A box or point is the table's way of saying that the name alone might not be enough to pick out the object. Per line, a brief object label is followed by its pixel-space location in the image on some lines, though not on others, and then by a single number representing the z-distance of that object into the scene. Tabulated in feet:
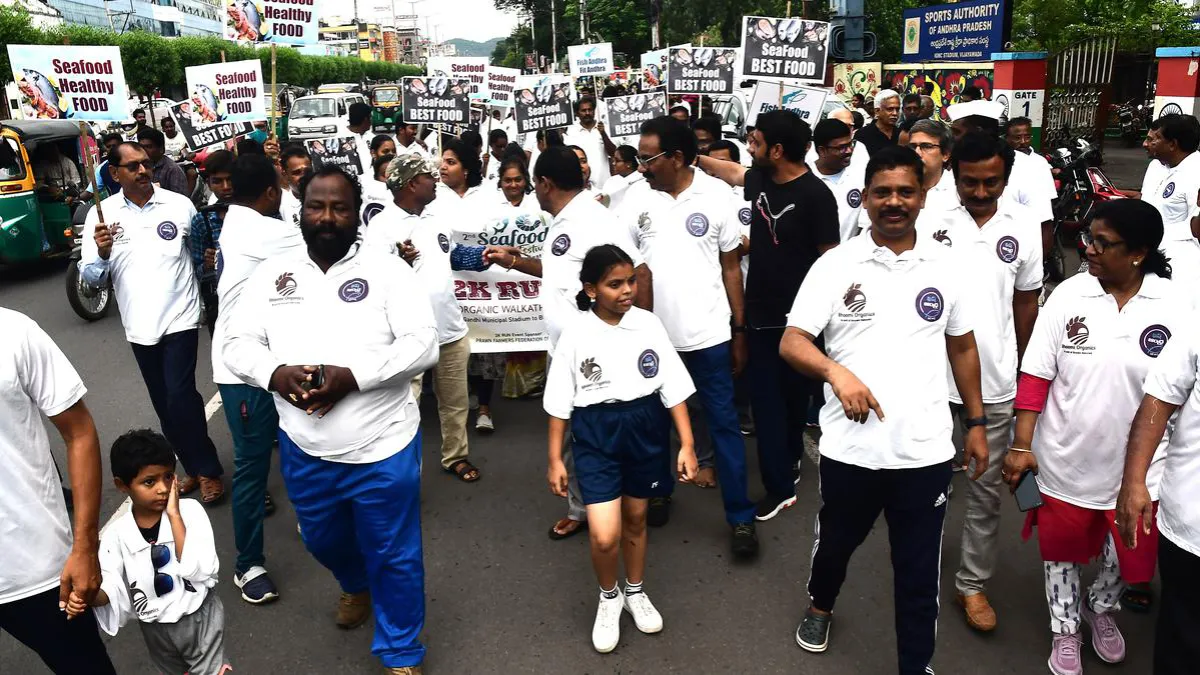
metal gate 59.21
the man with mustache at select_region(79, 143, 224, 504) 16.02
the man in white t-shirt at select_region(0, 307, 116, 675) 8.35
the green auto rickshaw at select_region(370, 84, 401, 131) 89.30
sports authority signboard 68.49
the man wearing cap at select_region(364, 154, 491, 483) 17.03
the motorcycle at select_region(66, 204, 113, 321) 31.21
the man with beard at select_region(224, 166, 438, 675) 10.55
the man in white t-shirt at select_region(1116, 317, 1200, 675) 8.49
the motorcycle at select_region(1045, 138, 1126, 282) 33.73
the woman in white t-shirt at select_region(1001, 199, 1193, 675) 10.52
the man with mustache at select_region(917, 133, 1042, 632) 12.39
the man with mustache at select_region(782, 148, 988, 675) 10.14
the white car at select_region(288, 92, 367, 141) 83.85
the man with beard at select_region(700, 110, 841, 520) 14.65
